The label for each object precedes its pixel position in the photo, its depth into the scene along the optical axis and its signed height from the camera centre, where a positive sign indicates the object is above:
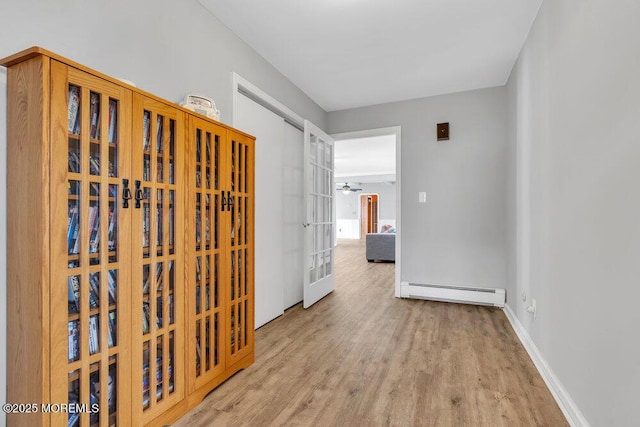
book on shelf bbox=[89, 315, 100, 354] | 1.18 -0.45
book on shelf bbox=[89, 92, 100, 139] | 1.19 +0.37
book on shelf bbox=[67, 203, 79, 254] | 1.12 -0.05
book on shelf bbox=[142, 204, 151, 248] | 1.40 -0.06
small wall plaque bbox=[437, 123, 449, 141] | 3.68 +0.96
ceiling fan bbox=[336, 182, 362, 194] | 11.34 +0.97
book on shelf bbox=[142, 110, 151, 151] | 1.40 +0.37
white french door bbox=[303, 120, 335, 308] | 3.41 +0.00
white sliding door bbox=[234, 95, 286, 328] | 2.82 +0.08
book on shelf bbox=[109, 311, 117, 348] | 1.25 -0.45
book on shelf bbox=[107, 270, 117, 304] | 1.26 -0.28
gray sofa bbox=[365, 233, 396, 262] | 6.76 -0.70
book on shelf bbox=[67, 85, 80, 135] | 1.13 +0.37
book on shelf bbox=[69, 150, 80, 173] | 1.13 +0.19
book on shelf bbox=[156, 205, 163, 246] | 1.47 -0.05
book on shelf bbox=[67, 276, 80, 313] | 1.12 -0.28
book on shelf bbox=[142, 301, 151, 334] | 1.39 -0.45
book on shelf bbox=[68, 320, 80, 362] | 1.12 -0.44
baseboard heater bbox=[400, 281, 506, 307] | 3.47 -0.90
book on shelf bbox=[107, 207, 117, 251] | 1.26 -0.06
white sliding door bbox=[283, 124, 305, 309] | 3.38 -0.01
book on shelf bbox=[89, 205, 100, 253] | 1.19 -0.05
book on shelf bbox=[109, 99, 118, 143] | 1.26 +0.38
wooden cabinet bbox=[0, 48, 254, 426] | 1.05 -0.14
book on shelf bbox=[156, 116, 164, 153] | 1.46 +0.38
